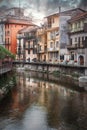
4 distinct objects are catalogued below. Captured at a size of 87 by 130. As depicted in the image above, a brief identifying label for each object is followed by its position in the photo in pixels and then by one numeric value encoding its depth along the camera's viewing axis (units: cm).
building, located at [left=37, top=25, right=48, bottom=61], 3709
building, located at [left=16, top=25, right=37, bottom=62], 3983
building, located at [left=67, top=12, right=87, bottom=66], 2842
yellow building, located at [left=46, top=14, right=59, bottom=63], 3383
